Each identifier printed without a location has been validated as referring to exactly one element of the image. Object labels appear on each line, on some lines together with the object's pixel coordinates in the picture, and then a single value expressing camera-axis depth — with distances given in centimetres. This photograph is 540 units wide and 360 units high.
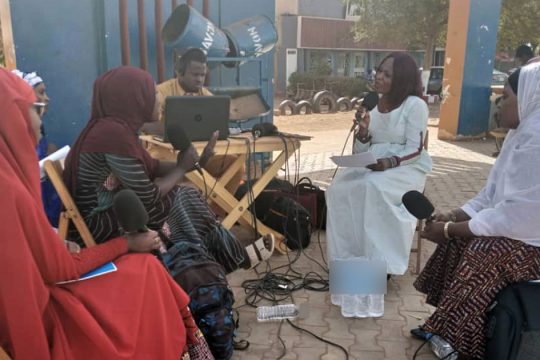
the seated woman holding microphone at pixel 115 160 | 228
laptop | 324
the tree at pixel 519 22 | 1675
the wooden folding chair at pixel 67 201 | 238
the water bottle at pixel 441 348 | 251
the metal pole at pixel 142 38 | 510
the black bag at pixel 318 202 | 455
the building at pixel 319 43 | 2353
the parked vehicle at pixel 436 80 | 1780
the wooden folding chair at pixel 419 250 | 360
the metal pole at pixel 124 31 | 497
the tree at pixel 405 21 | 1797
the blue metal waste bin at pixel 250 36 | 516
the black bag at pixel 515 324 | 200
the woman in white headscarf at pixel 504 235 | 207
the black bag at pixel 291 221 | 404
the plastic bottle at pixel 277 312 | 297
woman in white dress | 332
